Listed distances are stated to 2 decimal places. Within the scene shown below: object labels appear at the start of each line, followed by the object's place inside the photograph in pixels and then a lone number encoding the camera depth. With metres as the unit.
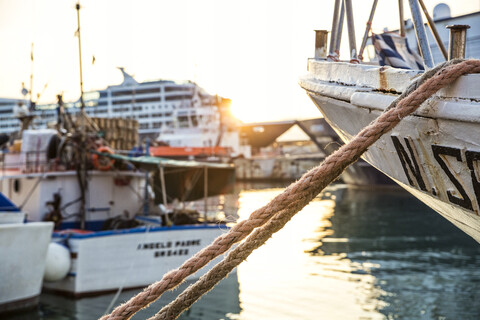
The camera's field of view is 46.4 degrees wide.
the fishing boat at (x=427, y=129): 2.53
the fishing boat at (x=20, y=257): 9.75
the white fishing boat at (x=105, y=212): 11.33
